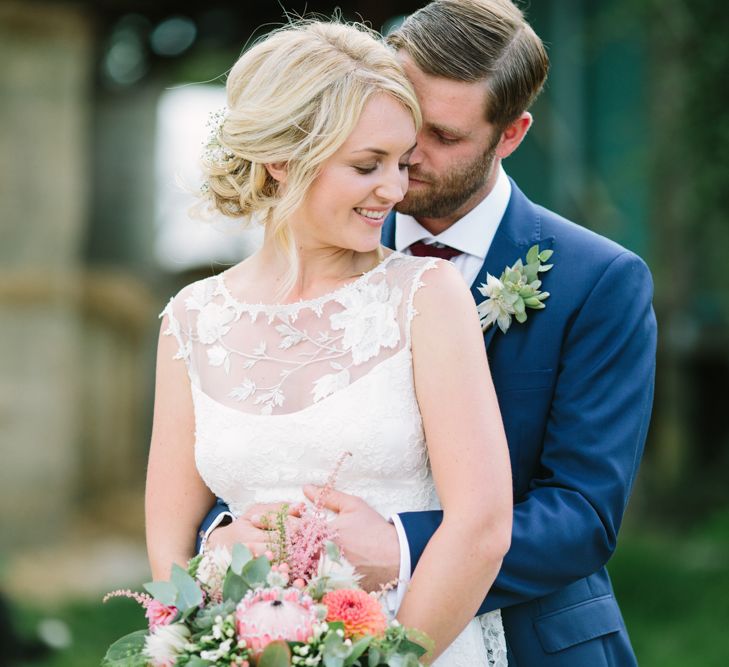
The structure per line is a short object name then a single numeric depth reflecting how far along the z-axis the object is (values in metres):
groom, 2.68
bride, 2.54
